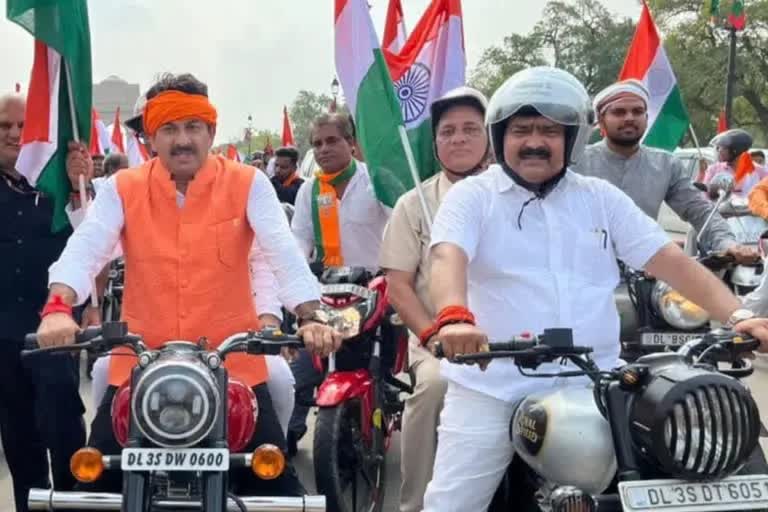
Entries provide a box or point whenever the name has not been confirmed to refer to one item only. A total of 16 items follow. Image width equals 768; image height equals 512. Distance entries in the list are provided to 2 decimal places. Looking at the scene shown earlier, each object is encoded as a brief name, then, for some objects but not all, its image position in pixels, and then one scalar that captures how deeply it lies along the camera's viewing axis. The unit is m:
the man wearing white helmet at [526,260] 2.99
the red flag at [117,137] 16.69
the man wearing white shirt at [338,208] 5.96
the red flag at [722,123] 17.83
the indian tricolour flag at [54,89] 4.44
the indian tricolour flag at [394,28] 6.44
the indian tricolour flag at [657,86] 7.95
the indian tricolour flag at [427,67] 5.81
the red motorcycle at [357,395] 4.41
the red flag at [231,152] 21.85
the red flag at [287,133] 16.89
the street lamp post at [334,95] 8.62
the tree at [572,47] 61.09
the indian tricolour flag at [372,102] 5.20
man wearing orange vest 3.54
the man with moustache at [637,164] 5.47
